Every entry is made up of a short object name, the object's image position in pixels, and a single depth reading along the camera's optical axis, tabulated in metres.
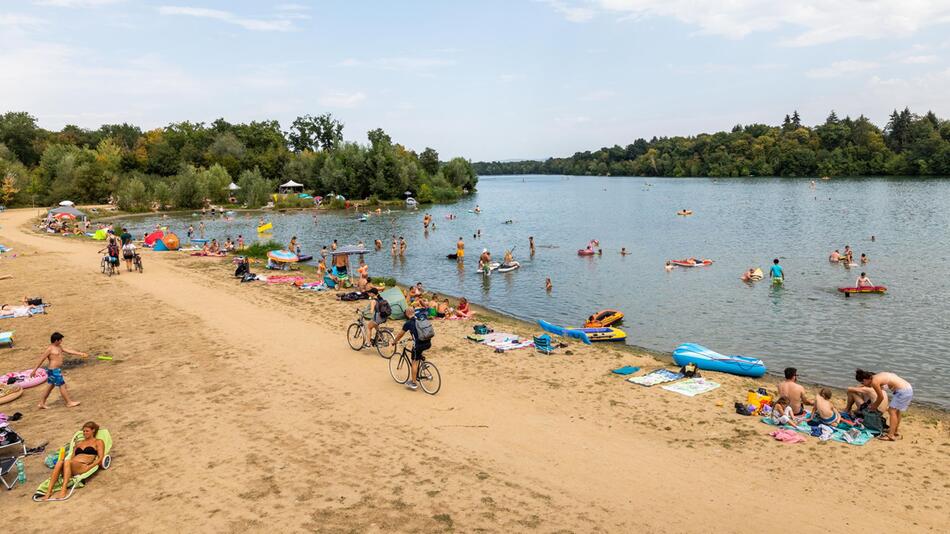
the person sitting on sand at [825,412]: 10.98
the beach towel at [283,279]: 26.12
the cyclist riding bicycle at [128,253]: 27.62
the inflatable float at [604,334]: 18.64
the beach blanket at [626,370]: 14.46
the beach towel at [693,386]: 13.16
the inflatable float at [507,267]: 33.34
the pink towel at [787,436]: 10.54
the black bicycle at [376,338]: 14.96
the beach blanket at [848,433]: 10.54
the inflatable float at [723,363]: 15.12
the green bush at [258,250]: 36.28
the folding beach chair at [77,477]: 8.24
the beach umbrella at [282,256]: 31.33
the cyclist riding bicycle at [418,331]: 11.48
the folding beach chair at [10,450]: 8.68
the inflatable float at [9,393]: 11.90
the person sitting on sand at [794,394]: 11.38
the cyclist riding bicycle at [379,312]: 14.25
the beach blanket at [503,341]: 16.48
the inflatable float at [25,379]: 12.87
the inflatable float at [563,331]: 18.25
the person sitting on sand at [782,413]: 11.16
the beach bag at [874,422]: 10.88
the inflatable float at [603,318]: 20.36
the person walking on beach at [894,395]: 10.59
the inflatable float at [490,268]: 32.40
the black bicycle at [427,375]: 12.36
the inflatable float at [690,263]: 33.66
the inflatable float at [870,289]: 25.17
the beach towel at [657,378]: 13.73
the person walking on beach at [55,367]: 11.41
